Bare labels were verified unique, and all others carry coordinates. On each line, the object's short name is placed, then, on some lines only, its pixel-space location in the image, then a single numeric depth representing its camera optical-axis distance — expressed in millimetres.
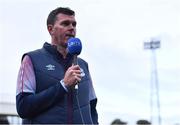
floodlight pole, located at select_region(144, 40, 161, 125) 44958
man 4823
